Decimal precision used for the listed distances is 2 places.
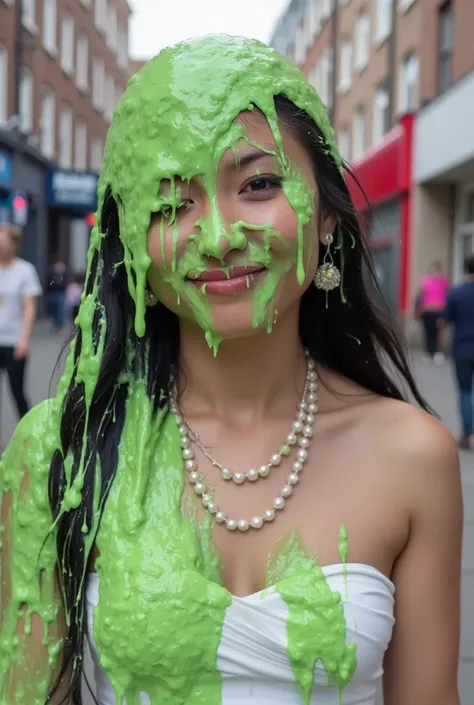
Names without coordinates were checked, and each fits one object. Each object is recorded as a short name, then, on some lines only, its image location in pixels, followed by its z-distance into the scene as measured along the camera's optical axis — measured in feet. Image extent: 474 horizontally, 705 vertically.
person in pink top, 40.32
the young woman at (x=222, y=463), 3.91
